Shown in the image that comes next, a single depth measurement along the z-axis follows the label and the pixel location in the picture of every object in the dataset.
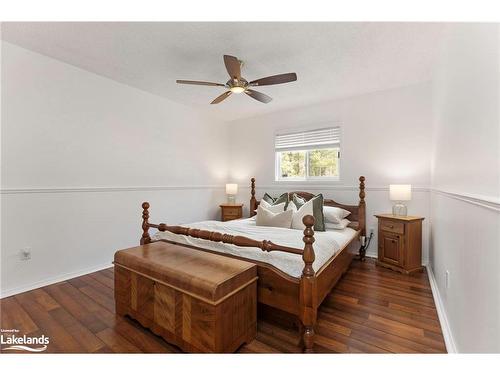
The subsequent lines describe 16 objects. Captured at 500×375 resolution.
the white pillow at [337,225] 3.15
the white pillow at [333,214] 3.19
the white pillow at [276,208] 3.28
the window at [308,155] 3.99
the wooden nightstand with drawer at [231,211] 4.61
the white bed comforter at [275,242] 1.80
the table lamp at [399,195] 3.06
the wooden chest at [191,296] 1.41
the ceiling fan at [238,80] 2.03
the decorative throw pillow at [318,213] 2.95
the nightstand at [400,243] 2.88
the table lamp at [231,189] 4.70
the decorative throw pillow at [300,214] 2.87
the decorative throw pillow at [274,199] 3.72
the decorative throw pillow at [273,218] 2.89
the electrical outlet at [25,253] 2.47
